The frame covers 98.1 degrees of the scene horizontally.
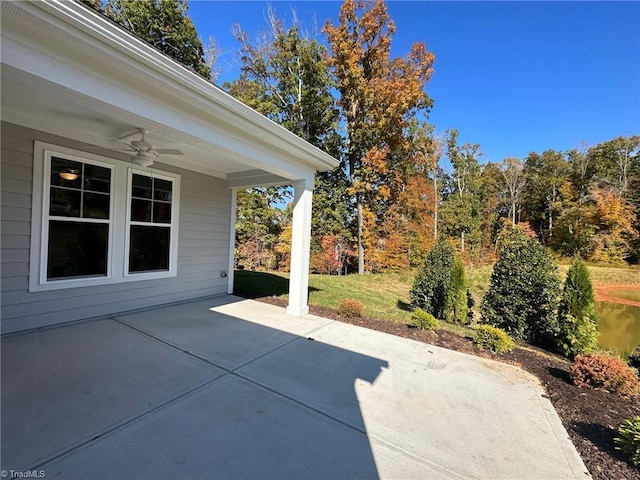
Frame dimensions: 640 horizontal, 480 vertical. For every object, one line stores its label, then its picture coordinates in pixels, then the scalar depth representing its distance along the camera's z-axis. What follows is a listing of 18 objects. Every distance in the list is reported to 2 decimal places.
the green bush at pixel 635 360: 3.75
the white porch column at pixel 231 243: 6.41
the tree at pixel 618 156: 20.34
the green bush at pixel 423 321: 4.52
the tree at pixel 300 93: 13.13
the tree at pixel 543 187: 22.25
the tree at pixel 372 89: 11.78
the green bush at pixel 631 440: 1.92
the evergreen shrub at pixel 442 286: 5.82
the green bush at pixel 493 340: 3.89
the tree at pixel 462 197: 19.66
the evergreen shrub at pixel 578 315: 4.05
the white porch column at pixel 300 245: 5.01
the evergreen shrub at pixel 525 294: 4.50
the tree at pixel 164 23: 11.53
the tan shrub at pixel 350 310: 5.11
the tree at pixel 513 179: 23.50
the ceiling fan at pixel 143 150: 3.26
